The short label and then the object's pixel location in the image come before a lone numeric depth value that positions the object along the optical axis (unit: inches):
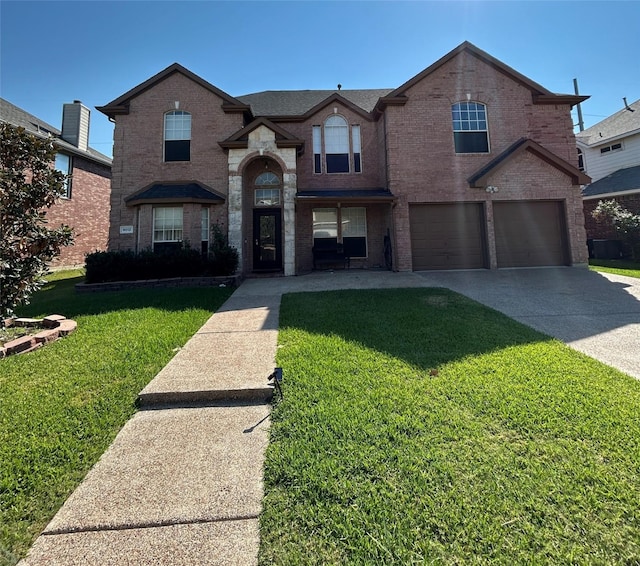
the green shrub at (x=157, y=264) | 382.0
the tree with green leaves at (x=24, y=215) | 177.9
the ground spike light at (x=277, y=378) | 120.6
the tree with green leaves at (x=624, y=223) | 531.2
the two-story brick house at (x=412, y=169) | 458.9
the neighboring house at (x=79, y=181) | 646.5
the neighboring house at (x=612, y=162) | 627.8
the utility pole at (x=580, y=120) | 1289.4
